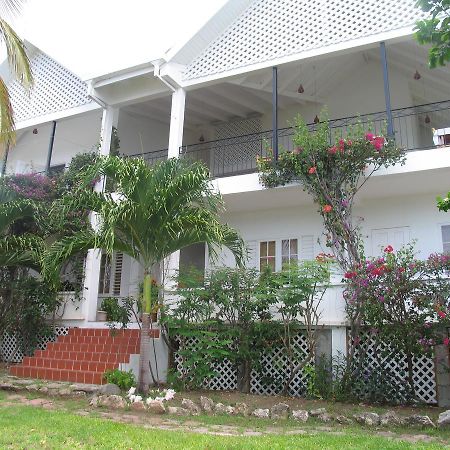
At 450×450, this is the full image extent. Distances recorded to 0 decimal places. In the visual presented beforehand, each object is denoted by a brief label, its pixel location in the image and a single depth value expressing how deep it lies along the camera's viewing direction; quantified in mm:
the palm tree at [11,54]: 10000
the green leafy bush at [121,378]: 8481
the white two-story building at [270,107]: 10711
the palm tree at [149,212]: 7961
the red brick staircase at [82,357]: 9219
